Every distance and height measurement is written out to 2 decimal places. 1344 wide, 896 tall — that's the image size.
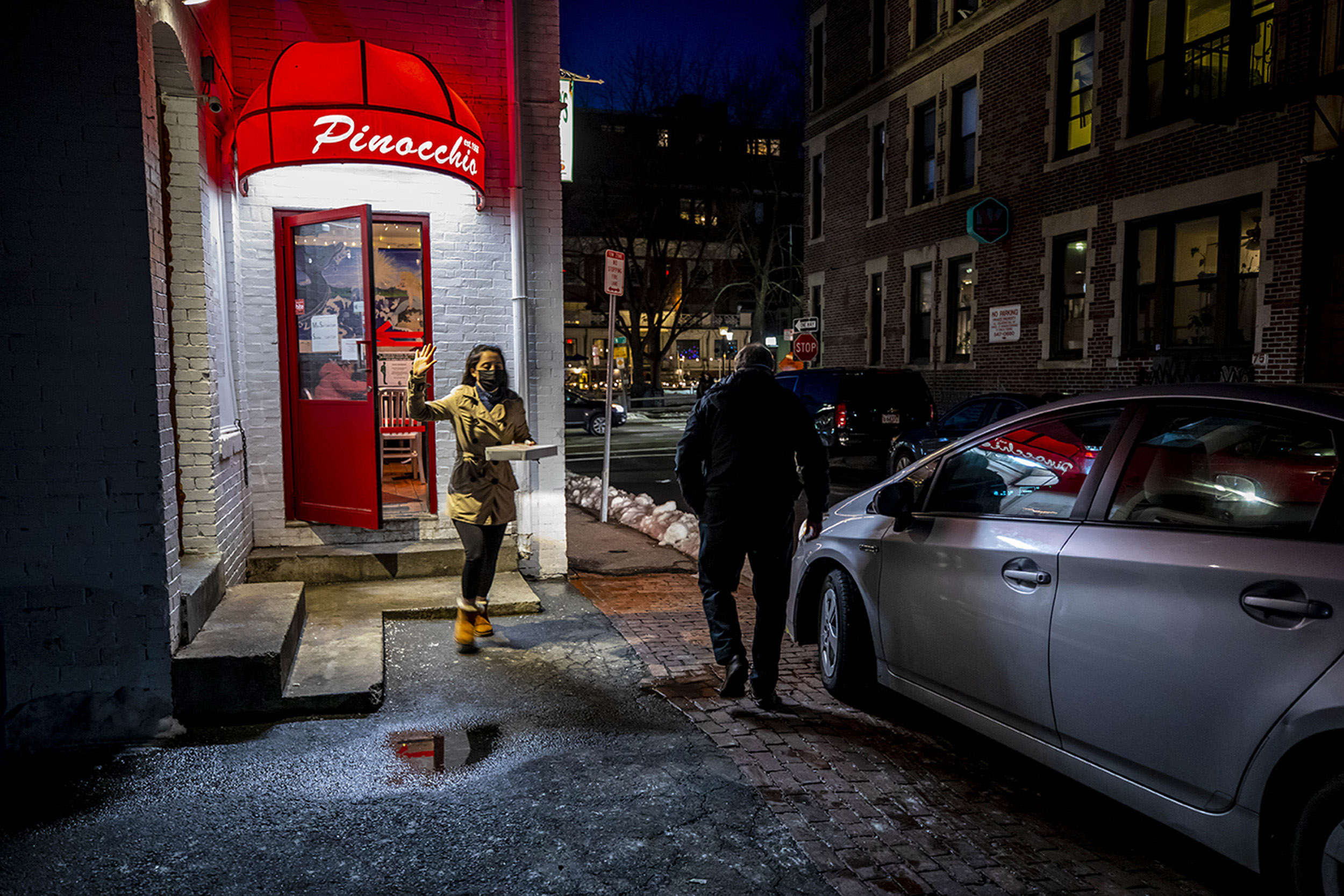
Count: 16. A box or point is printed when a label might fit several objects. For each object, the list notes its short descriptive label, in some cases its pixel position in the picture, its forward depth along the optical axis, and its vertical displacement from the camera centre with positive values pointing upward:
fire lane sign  10.21 +1.02
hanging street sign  9.79 +2.59
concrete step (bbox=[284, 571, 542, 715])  4.71 -1.71
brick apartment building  12.53 +3.10
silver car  2.57 -0.82
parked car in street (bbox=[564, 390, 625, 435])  26.12 -1.44
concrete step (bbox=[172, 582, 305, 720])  4.43 -1.51
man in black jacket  4.73 -0.64
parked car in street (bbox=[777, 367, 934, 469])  13.68 -0.72
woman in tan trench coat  5.71 -0.68
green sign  18.34 +2.88
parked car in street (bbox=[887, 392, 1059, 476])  12.52 -0.87
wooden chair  9.86 -0.65
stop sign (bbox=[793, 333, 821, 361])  19.41 +0.35
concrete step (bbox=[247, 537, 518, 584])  6.94 -1.55
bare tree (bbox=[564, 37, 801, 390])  37.03 +6.97
